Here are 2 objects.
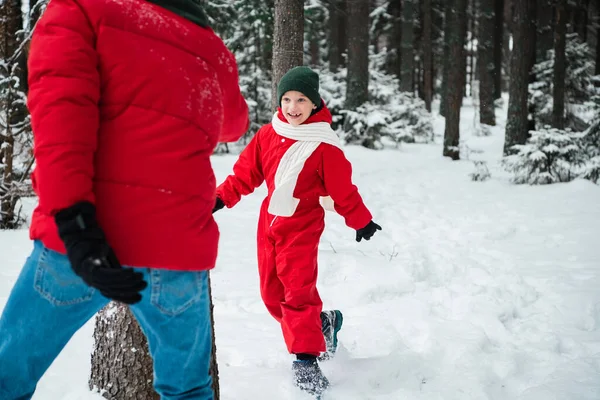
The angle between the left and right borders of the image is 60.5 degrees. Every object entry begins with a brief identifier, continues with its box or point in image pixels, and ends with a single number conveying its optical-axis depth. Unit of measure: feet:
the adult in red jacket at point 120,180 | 4.46
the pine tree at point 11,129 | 18.25
